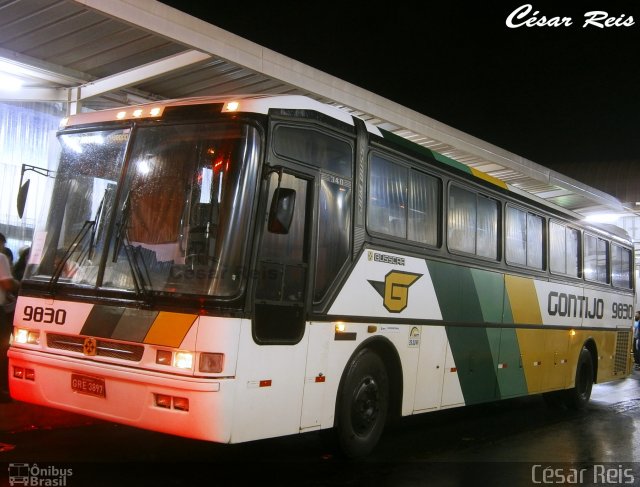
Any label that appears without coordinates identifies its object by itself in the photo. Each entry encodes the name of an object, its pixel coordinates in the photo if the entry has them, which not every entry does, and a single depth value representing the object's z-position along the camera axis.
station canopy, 8.27
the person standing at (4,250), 8.14
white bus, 5.23
